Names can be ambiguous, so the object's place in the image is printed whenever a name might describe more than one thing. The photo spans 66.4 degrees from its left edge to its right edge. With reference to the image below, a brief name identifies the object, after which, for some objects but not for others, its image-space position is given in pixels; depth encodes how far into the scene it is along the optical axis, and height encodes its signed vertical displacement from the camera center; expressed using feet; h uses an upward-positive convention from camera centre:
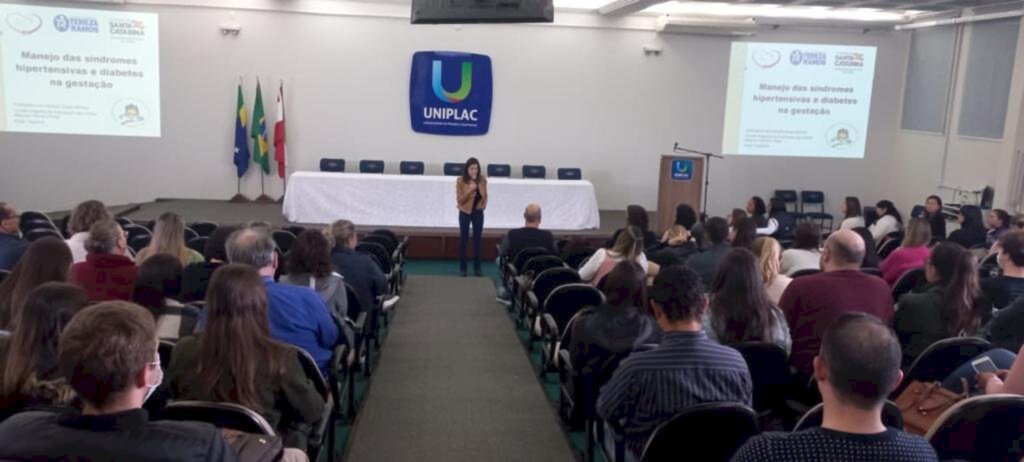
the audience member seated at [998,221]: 25.80 -2.16
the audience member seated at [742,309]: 11.57 -2.47
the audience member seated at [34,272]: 10.73 -2.34
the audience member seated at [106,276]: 12.96 -2.74
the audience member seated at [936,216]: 29.99 -2.44
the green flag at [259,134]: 40.52 -0.86
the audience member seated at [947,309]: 12.35 -2.46
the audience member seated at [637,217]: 22.67 -2.32
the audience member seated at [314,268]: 13.60 -2.56
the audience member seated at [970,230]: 26.48 -2.66
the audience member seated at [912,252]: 18.98 -2.43
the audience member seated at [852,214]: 30.25 -2.57
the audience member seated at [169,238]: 15.14 -2.42
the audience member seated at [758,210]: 29.63 -2.56
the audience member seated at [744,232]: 19.22 -2.20
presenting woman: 29.96 -2.78
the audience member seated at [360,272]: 16.70 -3.18
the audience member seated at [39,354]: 7.61 -2.48
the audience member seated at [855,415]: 5.54 -1.93
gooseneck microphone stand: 40.88 -1.43
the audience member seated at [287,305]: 11.01 -2.61
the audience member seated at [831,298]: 12.19 -2.36
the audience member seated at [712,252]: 17.02 -2.43
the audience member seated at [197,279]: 12.62 -2.66
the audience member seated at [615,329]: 11.50 -2.85
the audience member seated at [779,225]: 29.58 -3.16
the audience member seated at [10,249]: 16.70 -3.08
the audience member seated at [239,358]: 8.43 -2.63
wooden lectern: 36.37 -2.03
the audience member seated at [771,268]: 14.61 -2.33
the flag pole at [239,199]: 41.14 -4.32
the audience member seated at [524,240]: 23.45 -3.27
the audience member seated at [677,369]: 8.76 -2.57
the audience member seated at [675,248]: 18.52 -2.73
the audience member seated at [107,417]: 5.41 -2.17
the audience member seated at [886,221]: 30.35 -2.74
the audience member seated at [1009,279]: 13.69 -2.14
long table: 35.68 -3.49
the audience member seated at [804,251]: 18.02 -2.47
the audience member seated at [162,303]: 11.51 -2.83
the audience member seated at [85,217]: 17.84 -2.46
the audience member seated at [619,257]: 17.66 -2.77
